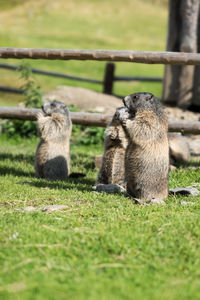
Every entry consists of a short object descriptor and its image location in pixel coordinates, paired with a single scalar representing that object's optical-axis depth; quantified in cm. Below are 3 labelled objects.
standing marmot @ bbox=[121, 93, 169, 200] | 1084
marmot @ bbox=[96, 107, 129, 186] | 1311
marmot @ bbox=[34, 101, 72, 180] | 1456
